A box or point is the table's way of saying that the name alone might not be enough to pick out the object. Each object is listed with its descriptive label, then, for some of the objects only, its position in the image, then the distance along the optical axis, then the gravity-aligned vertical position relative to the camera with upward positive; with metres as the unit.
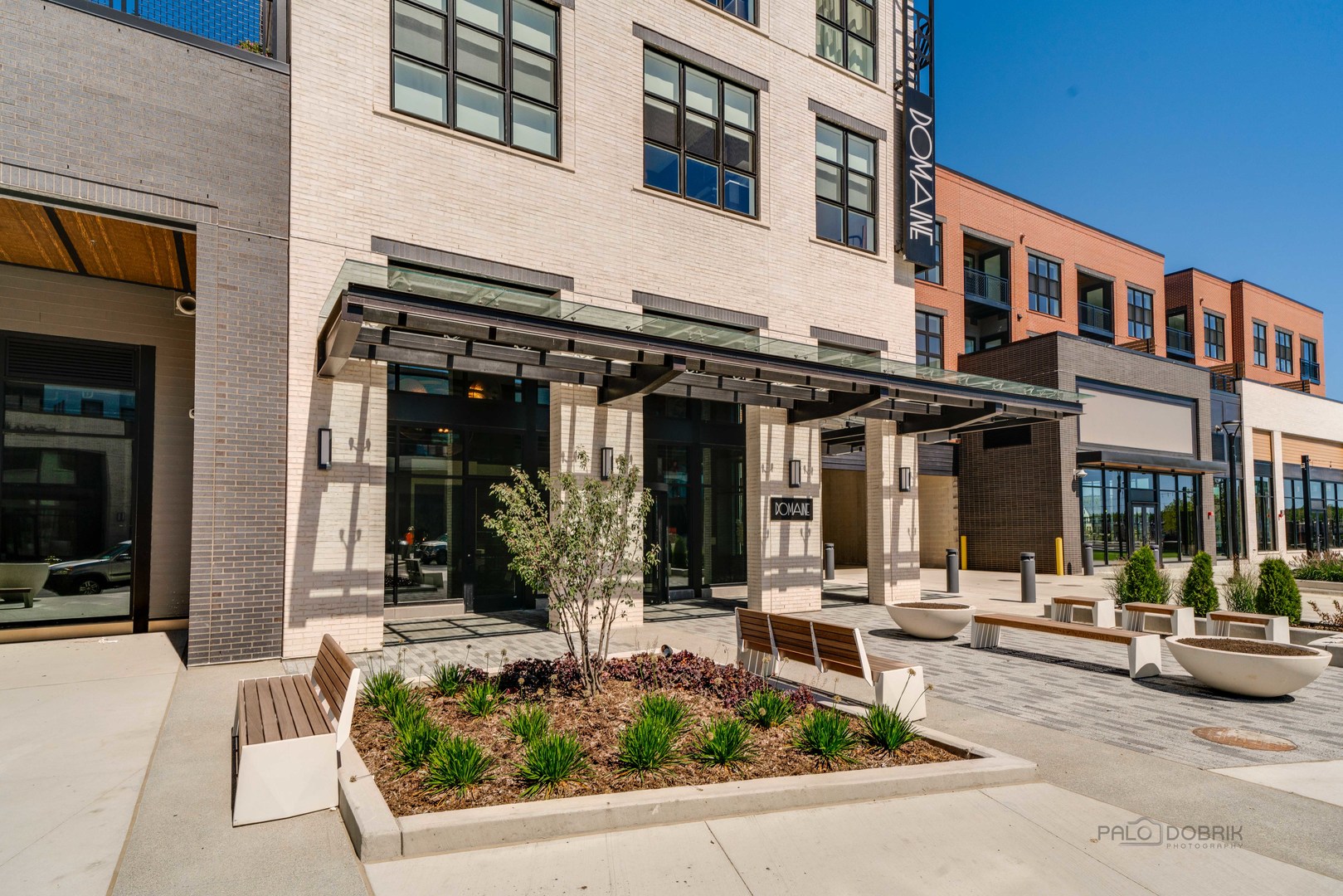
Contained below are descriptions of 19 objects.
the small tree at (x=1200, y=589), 13.98 -1.84
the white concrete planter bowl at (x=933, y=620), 12.14 -2.10
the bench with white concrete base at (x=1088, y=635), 9.61 -1.98
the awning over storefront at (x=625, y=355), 9.57 +1.91
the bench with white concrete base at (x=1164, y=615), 12.55 -2.14
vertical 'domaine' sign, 18.22 +7.78
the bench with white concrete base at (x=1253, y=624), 11.77 -2.12
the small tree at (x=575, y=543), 7.44 -0.56
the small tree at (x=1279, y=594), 13.32 -1.83
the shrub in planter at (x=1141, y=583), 14.64 -1.82
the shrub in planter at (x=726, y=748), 5.79 -1.96
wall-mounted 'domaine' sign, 15.64 -0.49
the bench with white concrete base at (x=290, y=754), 5.05 -1.78
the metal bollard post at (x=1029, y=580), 18.89 -2.27
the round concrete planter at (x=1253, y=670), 8.21 -1.97
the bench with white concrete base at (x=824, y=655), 7.31 -1.77
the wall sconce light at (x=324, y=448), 10.62 +0.47
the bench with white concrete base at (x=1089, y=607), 13.54 -2.17
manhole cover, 6.84 -2.26
